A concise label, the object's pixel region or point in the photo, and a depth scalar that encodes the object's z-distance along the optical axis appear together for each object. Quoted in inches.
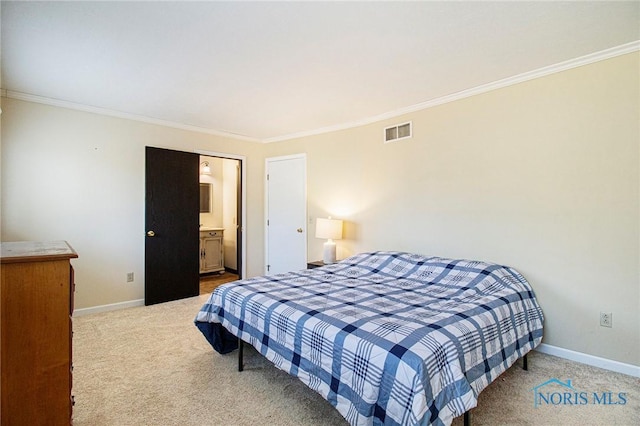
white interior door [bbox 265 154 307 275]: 186.4
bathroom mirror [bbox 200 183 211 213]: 233.9
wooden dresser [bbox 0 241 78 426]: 46.4
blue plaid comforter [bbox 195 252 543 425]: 55.0
